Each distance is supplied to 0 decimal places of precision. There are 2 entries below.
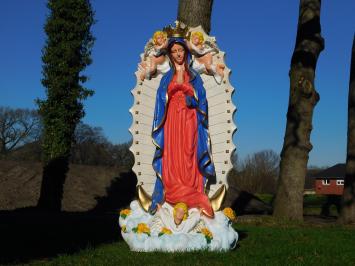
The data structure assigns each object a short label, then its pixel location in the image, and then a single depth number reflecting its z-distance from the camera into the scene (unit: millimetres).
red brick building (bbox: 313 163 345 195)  68562
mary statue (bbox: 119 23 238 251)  7598
